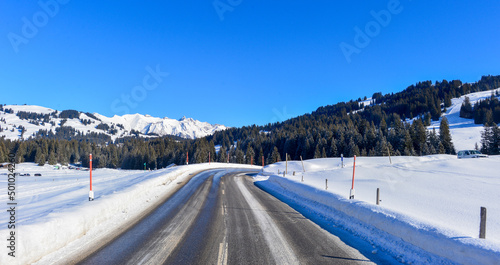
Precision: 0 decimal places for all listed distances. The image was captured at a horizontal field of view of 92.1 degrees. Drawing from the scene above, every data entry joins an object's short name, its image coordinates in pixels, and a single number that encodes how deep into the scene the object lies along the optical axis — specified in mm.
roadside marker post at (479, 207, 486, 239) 6363
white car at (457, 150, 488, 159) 35100
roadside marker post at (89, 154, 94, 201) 10412
